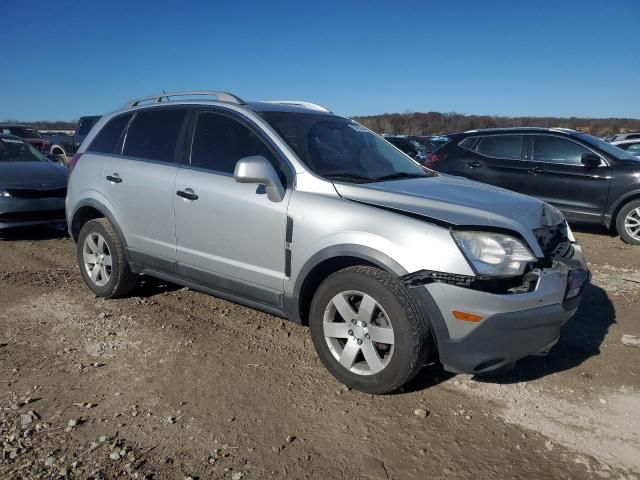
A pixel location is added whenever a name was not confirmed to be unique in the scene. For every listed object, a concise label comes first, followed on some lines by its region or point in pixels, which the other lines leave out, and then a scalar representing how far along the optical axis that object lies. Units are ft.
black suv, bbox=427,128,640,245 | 24.68
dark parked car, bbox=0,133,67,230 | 23.52
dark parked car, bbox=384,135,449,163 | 61.77
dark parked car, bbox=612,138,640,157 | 41.52
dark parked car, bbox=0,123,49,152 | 64.41
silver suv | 9.34
